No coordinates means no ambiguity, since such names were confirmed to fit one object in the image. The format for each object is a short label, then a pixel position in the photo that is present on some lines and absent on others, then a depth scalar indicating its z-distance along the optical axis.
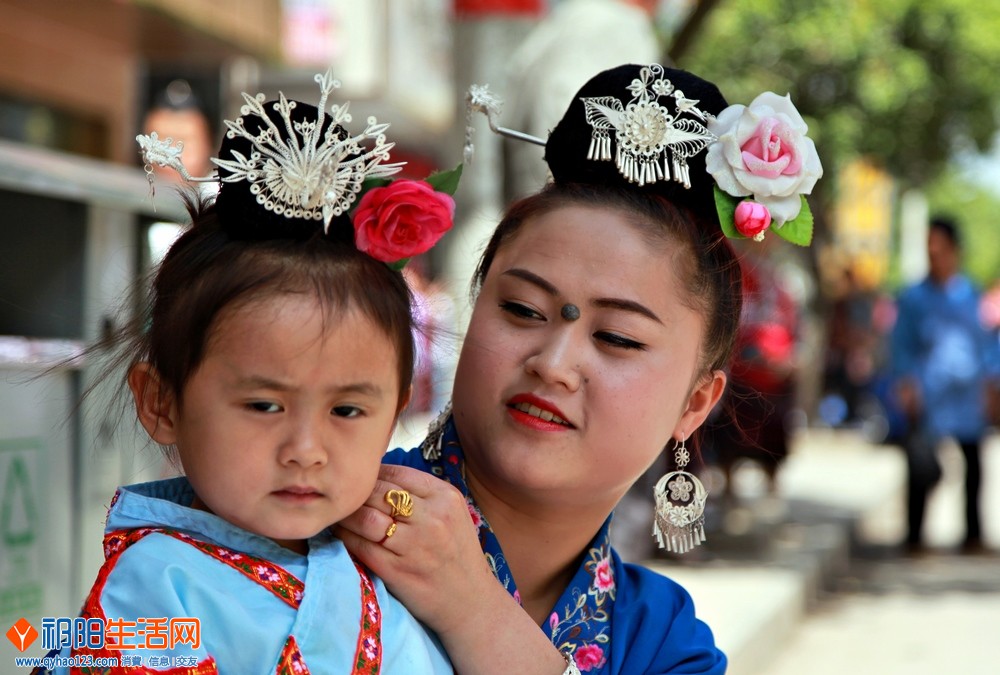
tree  26.09
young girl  3.29
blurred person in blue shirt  17.12
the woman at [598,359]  4.17
